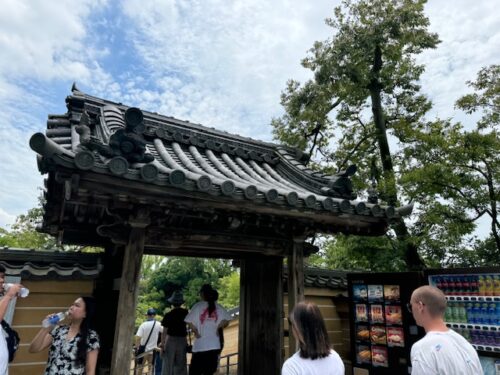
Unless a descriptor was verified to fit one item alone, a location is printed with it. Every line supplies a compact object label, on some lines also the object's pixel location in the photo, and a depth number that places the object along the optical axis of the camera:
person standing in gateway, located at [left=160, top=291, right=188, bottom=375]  6.42
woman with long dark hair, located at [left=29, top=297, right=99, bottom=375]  3.38
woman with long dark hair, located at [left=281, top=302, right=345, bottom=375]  2.38
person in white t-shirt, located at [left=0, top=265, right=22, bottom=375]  3.22
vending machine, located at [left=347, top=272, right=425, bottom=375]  5.91
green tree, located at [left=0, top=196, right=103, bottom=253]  19.47
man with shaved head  2.50
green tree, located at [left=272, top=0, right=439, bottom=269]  11.45
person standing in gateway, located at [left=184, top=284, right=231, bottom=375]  5.98
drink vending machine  4.88
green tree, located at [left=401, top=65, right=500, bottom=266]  8.71
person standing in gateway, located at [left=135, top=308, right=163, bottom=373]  8.50
